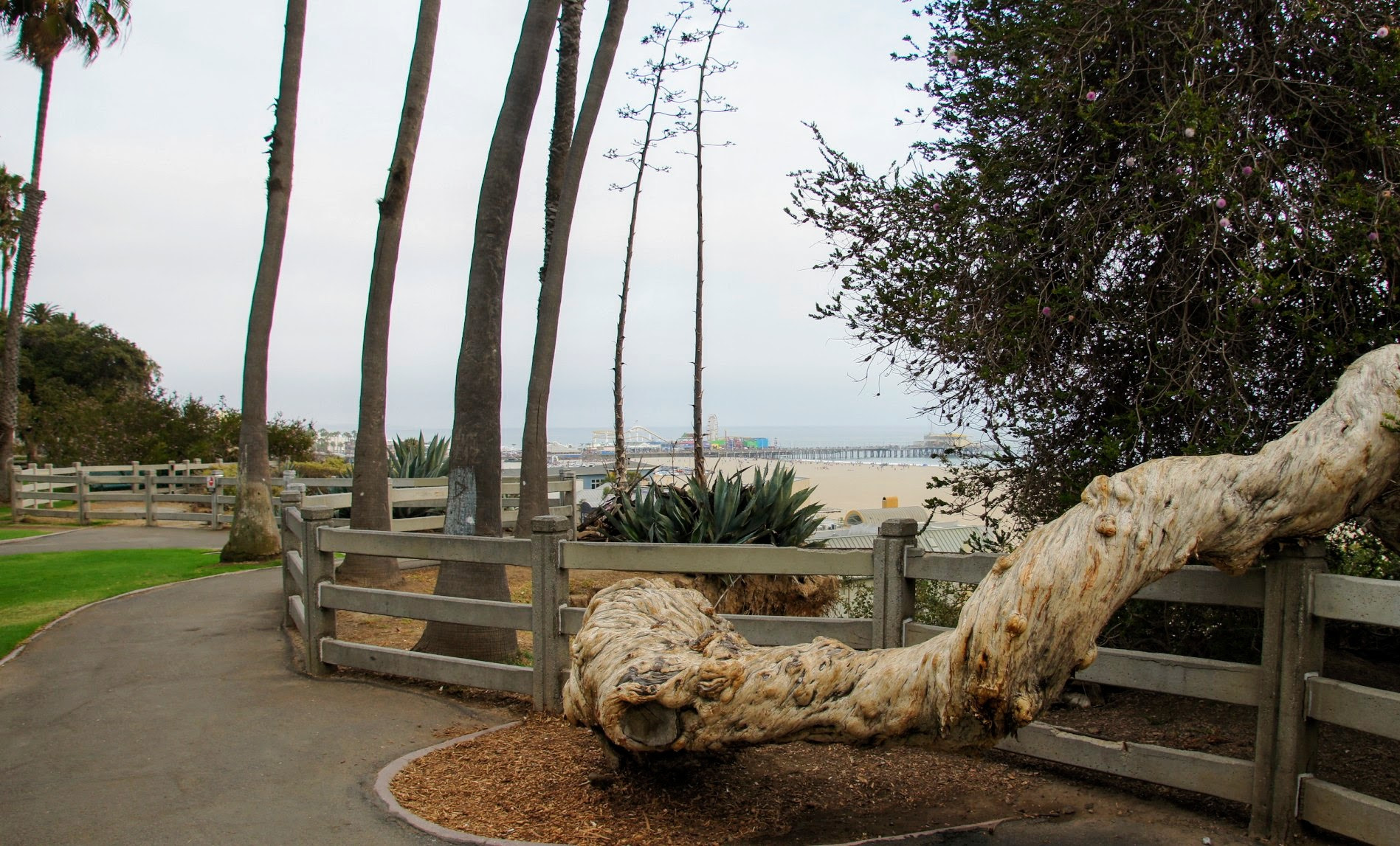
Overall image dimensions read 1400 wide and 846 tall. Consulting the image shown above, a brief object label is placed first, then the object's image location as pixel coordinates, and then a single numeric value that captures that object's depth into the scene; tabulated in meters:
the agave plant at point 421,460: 16.59
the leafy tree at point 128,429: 28.19
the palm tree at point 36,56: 25.44
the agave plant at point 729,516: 9.43
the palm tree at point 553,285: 11.11
